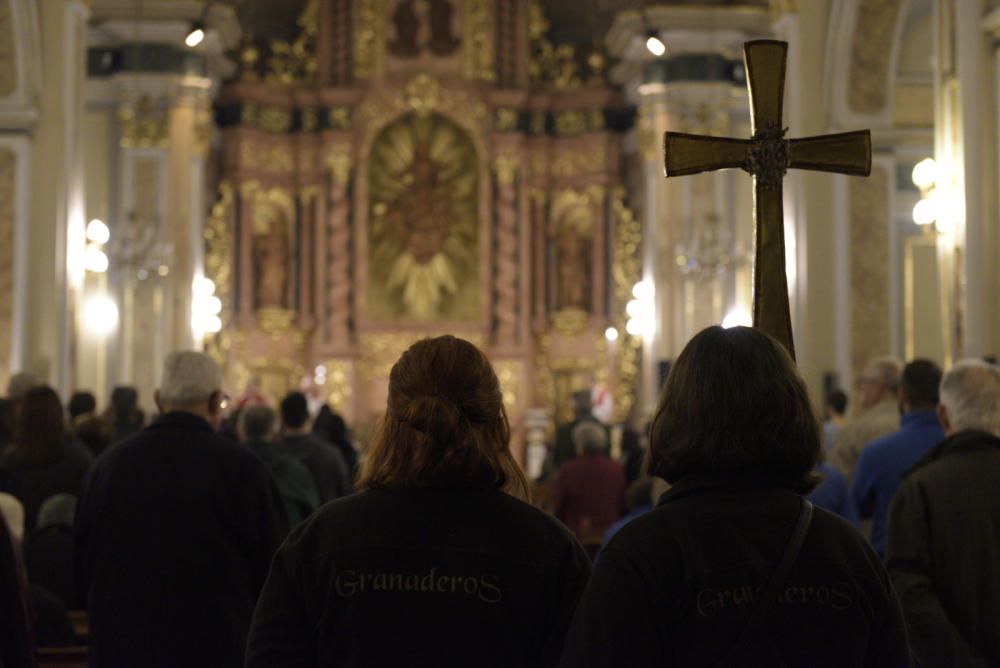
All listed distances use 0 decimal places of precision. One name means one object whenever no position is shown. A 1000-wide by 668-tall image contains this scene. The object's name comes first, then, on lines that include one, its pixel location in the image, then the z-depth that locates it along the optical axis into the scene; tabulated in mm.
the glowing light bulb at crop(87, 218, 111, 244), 16094
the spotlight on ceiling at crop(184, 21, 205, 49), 18094
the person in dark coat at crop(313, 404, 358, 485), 10375
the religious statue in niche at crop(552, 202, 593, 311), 25844
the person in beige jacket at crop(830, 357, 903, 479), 7664
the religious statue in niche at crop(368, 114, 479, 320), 25734
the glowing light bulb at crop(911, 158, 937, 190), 11528
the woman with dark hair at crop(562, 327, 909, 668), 2697
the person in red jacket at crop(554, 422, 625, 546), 9766
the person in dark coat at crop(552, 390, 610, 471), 13508
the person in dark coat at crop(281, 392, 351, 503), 8344
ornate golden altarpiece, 25453
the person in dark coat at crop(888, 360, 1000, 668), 4531
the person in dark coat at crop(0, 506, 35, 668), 3643
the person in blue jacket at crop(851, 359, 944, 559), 6195
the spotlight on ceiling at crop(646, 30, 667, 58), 19531
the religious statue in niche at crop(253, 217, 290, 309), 25656
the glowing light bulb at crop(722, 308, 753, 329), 20078
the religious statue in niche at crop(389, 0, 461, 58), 25828
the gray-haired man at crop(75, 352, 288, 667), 4777
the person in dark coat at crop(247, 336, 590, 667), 3068
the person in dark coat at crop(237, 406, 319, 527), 7277
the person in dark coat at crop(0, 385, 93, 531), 6926
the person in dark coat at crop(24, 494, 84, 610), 6246
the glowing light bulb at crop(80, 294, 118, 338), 19281
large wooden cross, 4078
